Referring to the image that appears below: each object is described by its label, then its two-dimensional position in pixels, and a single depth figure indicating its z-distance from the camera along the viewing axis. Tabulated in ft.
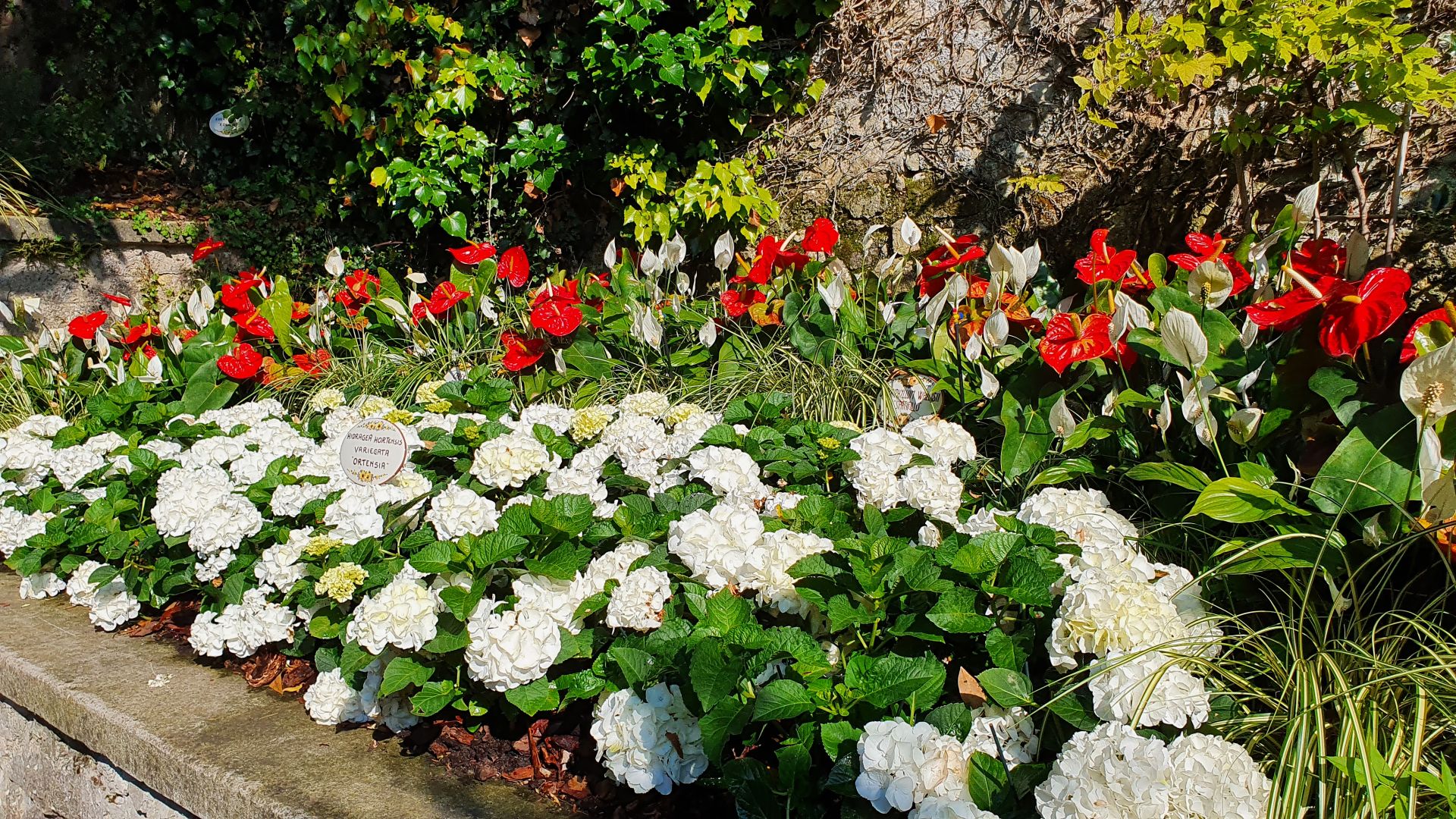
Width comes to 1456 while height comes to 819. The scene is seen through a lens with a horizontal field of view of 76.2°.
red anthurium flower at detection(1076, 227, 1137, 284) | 7.12
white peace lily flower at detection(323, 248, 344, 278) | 11.00
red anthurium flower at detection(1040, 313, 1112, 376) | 6.22
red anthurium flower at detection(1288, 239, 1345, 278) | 6.57
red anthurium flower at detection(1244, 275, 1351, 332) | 5.38
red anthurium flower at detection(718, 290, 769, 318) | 9.53
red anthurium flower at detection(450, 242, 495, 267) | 11.00
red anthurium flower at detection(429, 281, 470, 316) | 10.12
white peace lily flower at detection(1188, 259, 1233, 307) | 5.97
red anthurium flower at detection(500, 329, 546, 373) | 9.46
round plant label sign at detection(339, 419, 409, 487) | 6.52
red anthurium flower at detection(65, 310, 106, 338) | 11.08
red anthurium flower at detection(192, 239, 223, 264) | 13.19
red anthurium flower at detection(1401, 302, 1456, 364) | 4.83
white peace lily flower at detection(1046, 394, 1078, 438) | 6.09
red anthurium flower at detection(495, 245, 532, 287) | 9.99
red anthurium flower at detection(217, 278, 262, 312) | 11.35
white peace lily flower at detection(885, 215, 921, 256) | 8.36
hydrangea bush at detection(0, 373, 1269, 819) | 4.04
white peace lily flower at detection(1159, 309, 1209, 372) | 5.13
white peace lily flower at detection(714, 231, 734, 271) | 9.73
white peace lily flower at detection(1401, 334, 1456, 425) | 4.04
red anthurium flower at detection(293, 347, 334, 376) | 10.87
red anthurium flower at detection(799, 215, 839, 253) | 9.41
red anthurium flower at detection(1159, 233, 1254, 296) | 6.49
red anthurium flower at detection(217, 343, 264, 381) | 10.27
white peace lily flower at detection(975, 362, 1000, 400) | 6.73
